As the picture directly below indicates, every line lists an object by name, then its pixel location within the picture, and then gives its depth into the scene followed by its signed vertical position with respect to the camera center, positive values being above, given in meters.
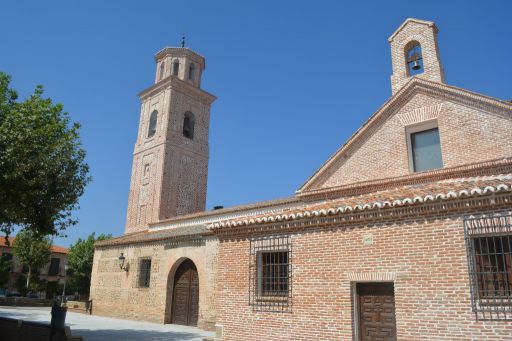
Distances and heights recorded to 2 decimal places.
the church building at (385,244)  6.94 +0.78
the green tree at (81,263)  35.88 +0.99
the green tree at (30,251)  32.89 +1.76
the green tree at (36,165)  10.28 +2.87
